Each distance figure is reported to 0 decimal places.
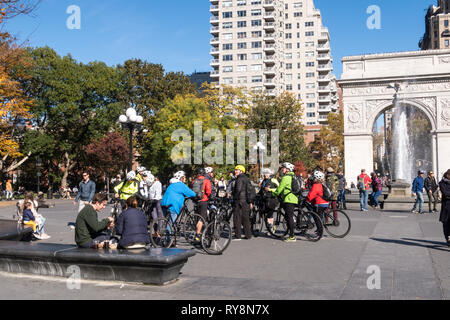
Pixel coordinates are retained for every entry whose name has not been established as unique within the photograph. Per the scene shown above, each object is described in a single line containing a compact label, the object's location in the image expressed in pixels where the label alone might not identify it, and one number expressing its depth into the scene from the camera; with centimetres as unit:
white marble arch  3831
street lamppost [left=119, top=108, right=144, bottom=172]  1459
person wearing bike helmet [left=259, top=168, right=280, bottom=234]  1138
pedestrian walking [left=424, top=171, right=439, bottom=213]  1778
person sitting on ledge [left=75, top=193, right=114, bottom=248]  693
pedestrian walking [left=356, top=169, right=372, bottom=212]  1860
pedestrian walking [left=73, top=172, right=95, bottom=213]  1273
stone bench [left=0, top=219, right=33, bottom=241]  894
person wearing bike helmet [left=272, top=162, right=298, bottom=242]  1027
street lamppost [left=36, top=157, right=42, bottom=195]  3614
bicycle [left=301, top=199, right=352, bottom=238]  1102
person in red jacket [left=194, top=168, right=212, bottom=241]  1065
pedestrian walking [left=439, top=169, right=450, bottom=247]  930
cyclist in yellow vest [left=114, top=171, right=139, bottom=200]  1123
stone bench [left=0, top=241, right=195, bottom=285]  609
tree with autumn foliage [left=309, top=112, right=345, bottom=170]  6738
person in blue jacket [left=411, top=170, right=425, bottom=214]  1734
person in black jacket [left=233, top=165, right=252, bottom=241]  1072
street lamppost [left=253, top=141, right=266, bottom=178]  4406
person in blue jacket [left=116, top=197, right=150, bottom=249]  677
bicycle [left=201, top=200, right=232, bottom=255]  883
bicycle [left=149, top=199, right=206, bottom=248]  940
